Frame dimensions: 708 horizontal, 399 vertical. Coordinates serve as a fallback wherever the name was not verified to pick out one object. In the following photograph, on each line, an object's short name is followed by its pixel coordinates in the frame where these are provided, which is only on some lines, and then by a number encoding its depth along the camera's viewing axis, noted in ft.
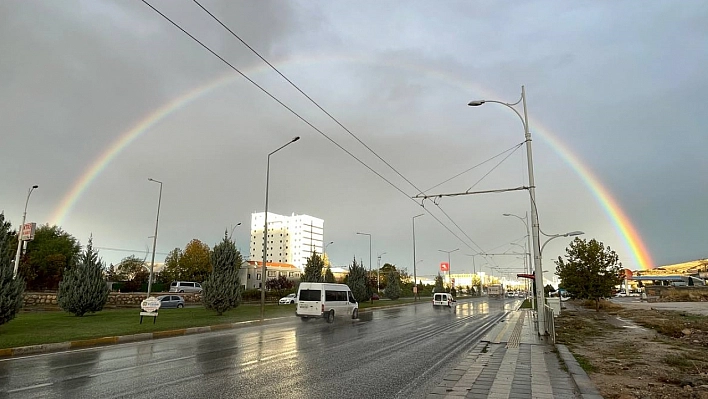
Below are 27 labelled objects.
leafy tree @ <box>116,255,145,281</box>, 298.64
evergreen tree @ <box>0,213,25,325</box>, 52.06
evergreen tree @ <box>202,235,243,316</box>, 93.20
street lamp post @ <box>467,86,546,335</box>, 60.75
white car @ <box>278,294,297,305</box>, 181.27
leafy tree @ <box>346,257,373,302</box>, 153.38
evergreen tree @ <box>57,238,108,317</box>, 83.97
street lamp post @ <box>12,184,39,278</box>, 118.29
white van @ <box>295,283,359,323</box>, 85.92
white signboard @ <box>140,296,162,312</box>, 70.33
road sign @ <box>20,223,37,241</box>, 121.09
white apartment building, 610.32
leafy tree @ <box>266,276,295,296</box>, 254.68
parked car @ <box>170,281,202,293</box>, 198.02
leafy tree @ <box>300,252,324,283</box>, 137.08
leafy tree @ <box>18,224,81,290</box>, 192.54
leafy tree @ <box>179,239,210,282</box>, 276.21
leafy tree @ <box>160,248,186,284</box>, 273.36
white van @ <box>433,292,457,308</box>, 163.63
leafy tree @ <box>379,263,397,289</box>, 407.77
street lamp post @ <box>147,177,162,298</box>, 132.77
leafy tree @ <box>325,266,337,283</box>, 146.22
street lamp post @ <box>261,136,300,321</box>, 89.26
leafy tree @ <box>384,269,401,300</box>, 219.41
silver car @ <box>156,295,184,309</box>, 138.52
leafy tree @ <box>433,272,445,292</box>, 289.74
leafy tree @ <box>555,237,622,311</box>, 119.34
